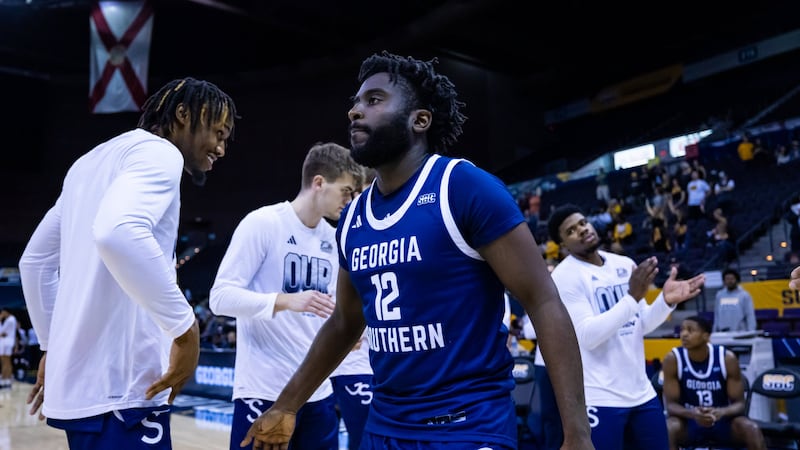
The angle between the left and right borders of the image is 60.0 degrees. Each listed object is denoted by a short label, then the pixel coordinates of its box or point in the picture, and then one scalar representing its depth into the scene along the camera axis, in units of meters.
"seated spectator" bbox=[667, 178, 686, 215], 14.60
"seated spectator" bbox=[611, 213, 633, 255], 14.96
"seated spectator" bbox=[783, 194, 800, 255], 11.54
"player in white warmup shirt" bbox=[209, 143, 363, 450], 3.14
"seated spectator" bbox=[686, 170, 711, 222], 14.35
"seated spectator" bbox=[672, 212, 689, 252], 13.44
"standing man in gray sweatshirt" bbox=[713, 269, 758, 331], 8.98
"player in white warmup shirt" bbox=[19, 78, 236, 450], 1.87
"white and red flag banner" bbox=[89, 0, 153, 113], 17.25
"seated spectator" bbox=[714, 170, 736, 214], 14.20
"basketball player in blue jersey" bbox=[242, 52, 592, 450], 1.72
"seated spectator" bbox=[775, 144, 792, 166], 14.79
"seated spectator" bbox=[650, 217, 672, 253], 13.70
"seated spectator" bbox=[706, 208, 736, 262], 12.12
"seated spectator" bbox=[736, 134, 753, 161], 15.45
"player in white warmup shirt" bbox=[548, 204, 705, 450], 3.72
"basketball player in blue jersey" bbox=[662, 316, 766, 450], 5.41
